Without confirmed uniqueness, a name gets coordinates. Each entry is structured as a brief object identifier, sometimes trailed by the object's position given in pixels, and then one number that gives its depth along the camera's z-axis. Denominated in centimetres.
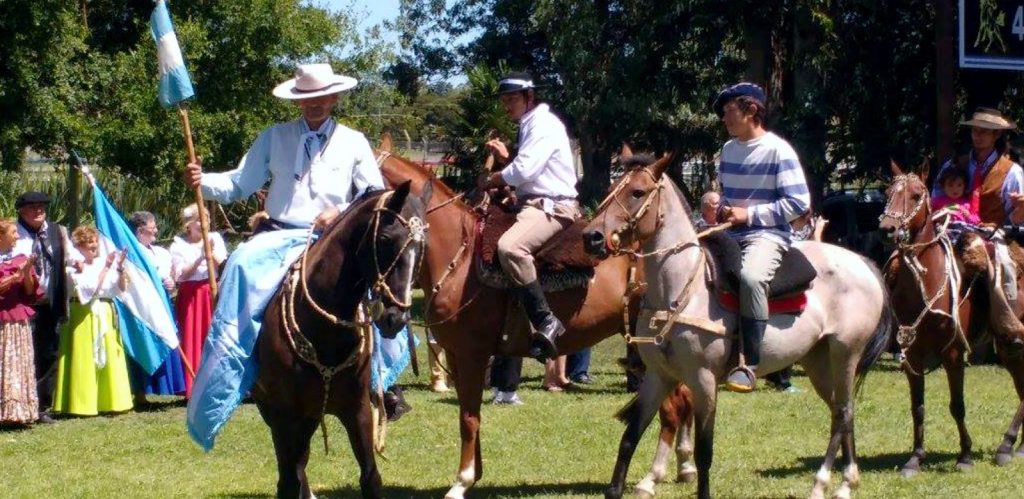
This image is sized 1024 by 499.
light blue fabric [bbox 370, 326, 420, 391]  879
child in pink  1127
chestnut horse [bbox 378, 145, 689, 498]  944
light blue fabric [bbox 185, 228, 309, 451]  750
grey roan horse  844
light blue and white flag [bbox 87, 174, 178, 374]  1431
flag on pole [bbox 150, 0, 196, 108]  875
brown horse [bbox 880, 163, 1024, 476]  1045
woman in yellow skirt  1409
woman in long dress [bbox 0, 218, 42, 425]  1323
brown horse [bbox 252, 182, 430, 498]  711
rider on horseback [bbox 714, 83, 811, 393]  862
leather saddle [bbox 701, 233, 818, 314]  871
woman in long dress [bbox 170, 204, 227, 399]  1499
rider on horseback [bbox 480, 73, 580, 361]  941
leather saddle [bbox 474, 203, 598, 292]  955
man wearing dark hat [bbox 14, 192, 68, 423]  1376
